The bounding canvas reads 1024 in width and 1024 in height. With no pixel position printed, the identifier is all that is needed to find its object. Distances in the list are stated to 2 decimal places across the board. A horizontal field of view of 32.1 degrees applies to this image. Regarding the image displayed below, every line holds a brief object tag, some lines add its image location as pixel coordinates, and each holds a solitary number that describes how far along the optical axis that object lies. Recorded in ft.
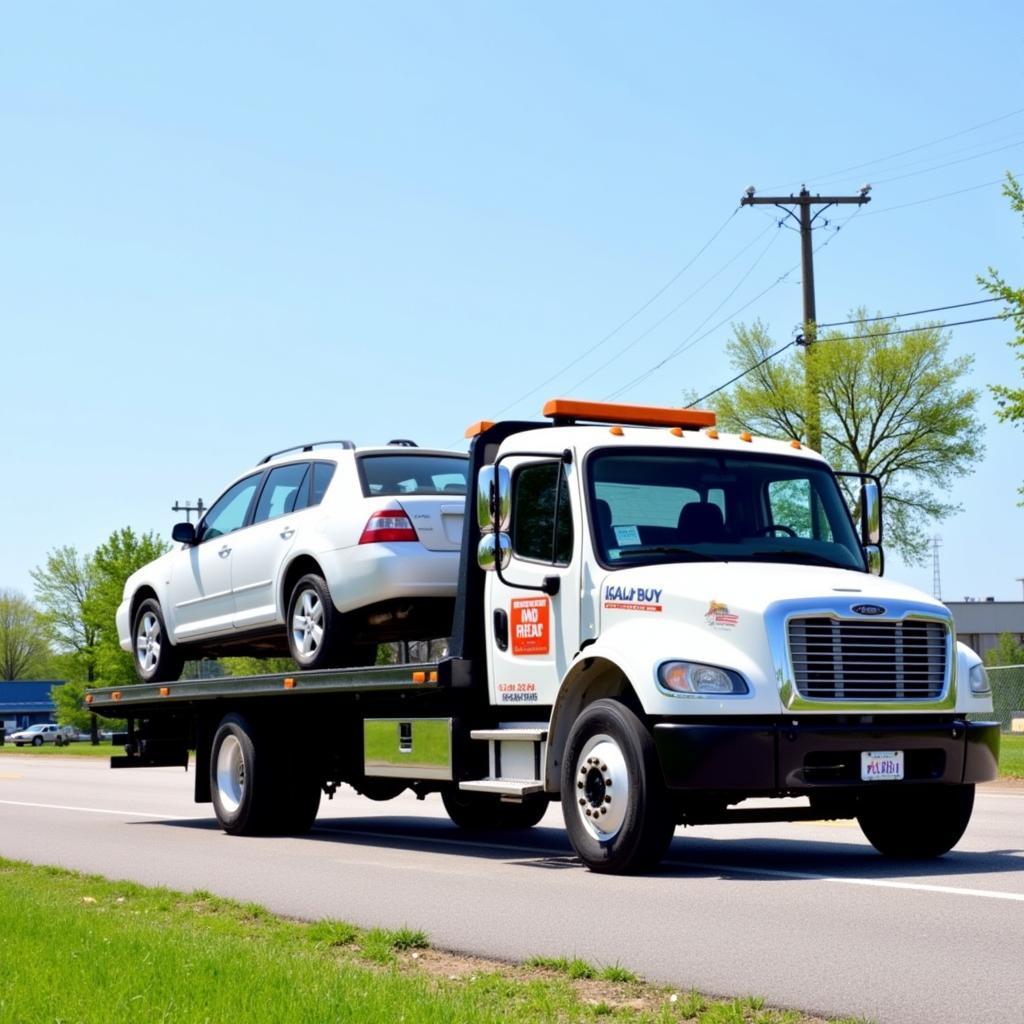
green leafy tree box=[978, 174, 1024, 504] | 89.92
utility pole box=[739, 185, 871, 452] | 138.51
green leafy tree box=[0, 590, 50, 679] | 463.83
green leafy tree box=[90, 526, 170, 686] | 199.41
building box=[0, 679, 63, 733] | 400.88
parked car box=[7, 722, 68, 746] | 300.40
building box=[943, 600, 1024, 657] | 323.57
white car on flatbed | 42.24
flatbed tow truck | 32.76
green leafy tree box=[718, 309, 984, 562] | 177.78
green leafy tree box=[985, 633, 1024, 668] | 233.96
